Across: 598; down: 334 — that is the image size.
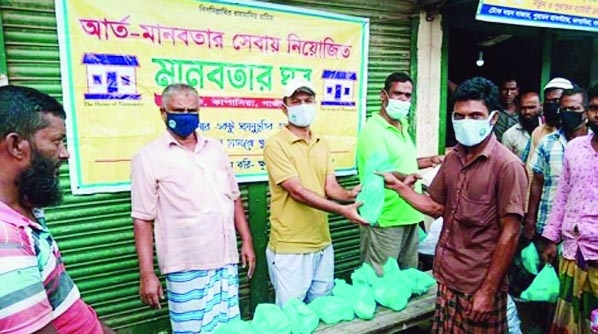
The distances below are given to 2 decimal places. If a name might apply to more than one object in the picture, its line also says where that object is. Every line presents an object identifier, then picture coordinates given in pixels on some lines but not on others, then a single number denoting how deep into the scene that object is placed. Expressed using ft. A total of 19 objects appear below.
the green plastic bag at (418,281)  10.04
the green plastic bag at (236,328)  7.56
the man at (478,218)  7.14
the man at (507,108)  15.84
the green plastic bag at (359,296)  8.83
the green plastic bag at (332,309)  8.63
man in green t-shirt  10.80
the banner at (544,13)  12.55
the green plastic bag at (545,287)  10.53
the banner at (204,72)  9.88
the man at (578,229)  8.84
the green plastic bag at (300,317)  8.04
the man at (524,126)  14.37
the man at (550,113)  12.99
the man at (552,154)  11.27
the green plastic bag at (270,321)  7.70
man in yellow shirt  9.39
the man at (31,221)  3.57
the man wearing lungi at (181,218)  8.23
